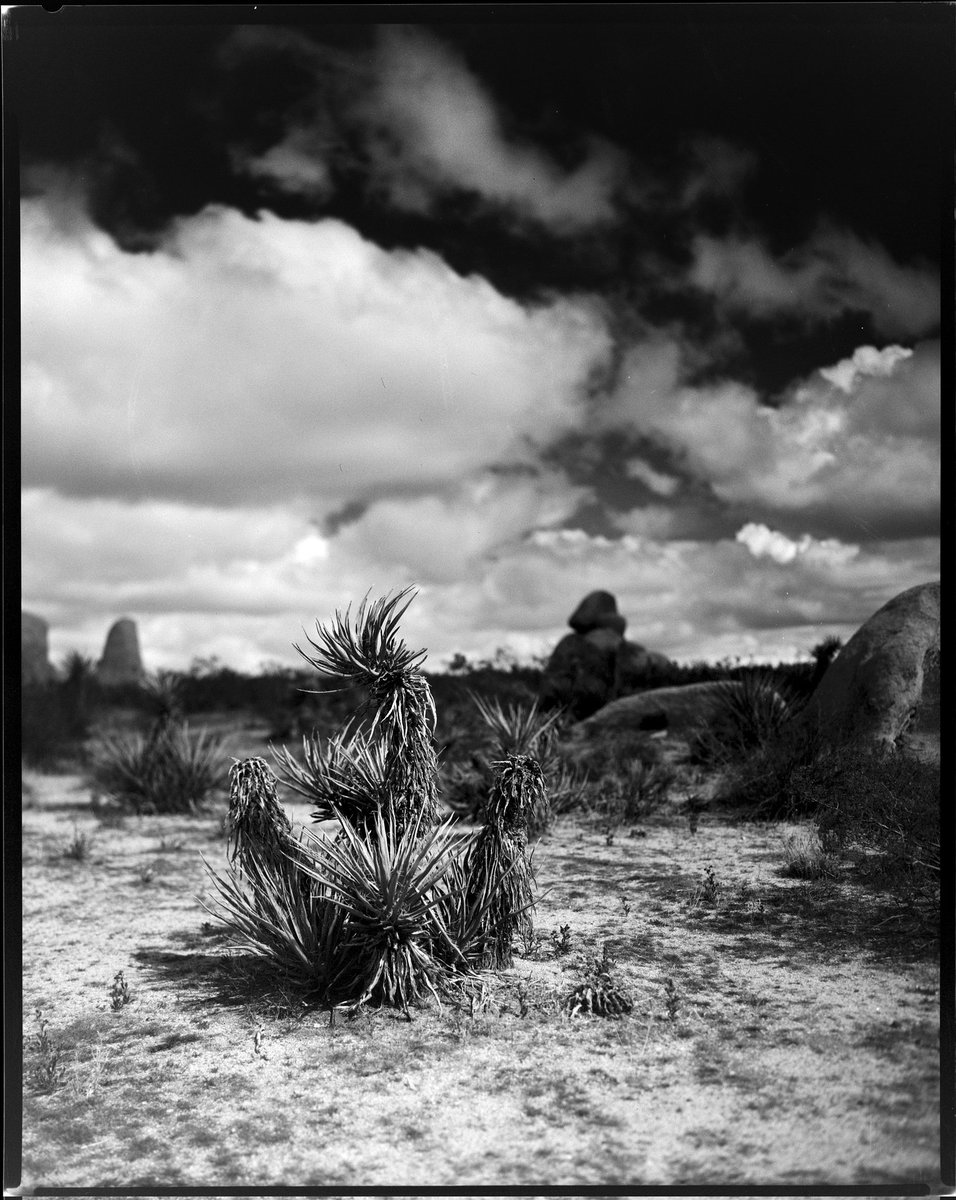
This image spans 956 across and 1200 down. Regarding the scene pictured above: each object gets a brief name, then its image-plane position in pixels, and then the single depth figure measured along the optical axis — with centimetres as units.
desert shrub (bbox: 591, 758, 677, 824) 921
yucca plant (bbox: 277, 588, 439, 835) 490
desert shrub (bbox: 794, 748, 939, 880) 591
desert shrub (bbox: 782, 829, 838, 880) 665
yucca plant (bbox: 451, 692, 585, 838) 923
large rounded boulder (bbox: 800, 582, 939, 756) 911
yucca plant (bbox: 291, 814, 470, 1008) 470
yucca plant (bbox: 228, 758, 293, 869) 502
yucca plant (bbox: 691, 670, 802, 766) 1055
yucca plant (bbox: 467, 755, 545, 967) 491
